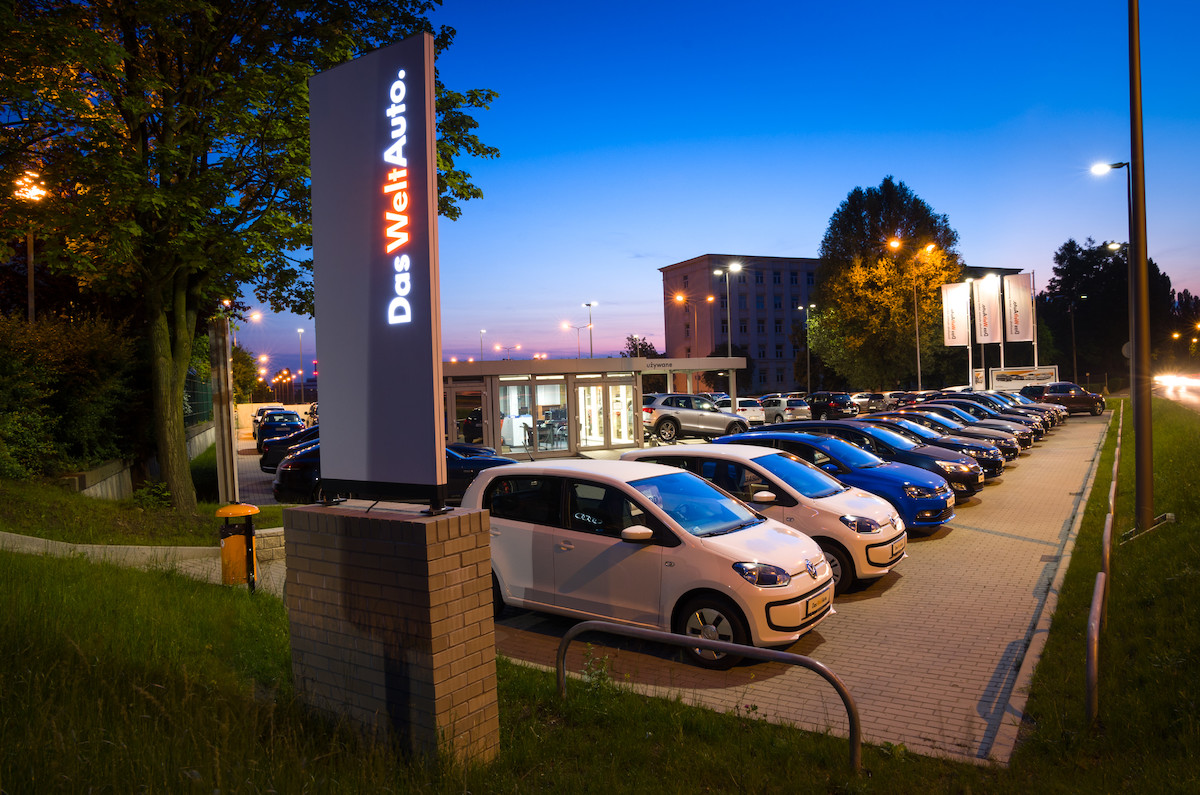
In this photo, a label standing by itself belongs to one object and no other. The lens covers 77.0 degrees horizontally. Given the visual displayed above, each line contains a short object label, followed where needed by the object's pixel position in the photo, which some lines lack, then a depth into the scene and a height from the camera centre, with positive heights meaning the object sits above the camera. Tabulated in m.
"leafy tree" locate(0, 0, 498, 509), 10.69 +4.10
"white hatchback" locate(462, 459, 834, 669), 6.34 -1.55
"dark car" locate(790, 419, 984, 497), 13.68 -1.43
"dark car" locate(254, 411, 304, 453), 32.62 -1.29
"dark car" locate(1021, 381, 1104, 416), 37.91 -1.36
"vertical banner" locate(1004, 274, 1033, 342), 39.16 +3.36
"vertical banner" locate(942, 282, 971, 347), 39.53 +3.18
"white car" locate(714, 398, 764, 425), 38.22 -1.62
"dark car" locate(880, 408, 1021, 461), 19.70 -1.53
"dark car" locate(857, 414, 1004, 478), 16.19 -1.53
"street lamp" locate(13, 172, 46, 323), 11.42 +3.31
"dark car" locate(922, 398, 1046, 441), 24.52 -1.34
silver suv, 29.98 -1.51
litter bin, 8.66 -1.78
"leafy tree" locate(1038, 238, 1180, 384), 96.88 +8.42
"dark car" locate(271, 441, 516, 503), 17.66 -1.92
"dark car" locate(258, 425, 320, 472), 23.20 -1.66
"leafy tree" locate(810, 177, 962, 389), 50.84 +6.47
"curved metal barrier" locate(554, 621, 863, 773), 4.11 -1.59
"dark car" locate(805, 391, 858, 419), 42.56 -1.57
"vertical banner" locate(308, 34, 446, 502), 4.12 +0.68
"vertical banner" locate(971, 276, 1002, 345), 39.31 +3.25
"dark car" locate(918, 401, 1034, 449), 21.66 -1.43
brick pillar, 3.80 -1.24
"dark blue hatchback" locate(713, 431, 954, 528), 10.97 -1.47
